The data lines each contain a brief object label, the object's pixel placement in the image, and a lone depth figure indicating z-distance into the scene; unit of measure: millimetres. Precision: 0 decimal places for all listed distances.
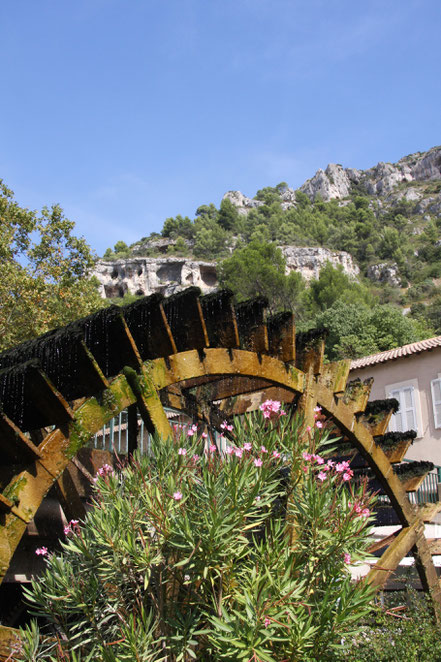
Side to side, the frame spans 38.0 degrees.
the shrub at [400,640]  6062
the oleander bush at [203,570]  3996
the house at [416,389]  17078
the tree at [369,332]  29375
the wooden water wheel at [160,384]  4871
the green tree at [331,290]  49500
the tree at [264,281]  49250
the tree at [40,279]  14656
